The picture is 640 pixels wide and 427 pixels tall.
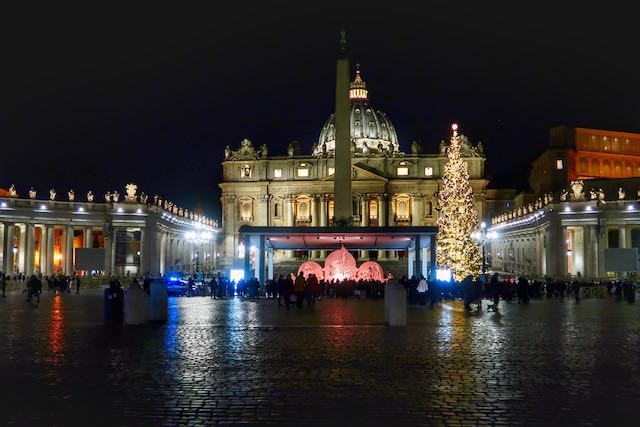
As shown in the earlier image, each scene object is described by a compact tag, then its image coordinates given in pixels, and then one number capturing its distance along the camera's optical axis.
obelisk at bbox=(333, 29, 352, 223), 48.16
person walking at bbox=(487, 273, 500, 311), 28.57
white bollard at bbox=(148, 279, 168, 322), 22.66
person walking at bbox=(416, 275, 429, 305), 31.89
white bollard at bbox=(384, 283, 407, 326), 21.39
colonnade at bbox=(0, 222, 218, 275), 70.62
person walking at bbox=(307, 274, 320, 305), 30.81
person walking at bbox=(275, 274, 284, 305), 31.73
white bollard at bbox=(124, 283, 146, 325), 21.52
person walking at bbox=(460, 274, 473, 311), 28.64
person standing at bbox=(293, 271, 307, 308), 29.95
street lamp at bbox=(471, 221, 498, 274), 55.77
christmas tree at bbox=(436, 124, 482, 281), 55.16
